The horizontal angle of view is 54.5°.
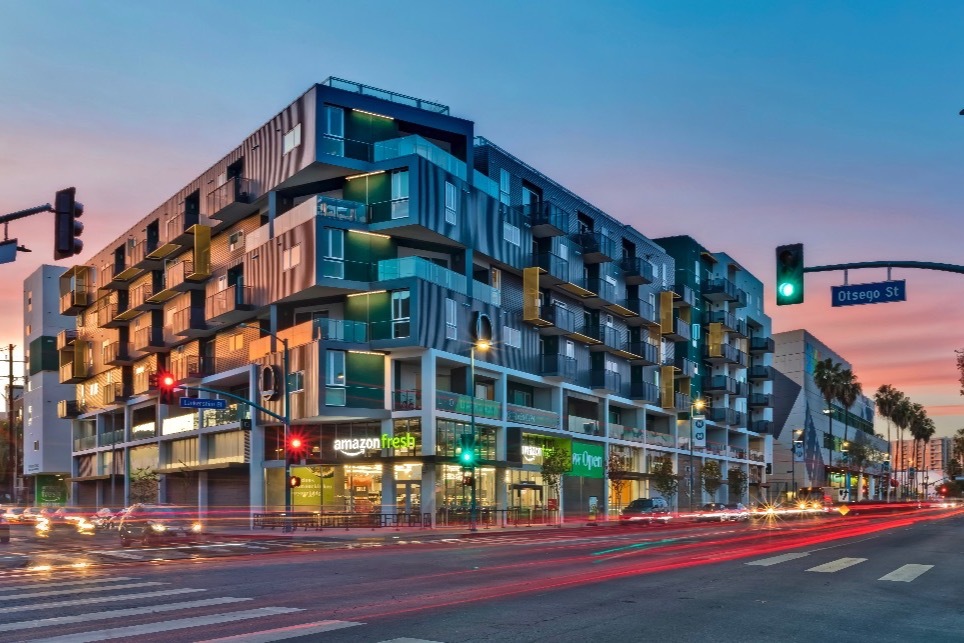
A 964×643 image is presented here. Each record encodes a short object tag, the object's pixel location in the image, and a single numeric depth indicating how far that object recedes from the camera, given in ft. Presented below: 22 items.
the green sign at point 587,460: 222.28
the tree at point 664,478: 248.93
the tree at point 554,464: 201.67
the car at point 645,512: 189.78
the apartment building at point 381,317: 171.63
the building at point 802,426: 419.54
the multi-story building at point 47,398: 328.49
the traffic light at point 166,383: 129.80
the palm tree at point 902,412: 521.65
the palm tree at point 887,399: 519.19
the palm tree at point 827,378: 407.03
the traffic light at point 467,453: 157.99
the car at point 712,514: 215.31
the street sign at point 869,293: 63.72
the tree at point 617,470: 238.27
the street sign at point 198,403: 139.13
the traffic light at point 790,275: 62.13
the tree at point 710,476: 282.97
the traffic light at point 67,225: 65.46
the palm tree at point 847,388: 408.67
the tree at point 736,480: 309.22
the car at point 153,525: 117.70
